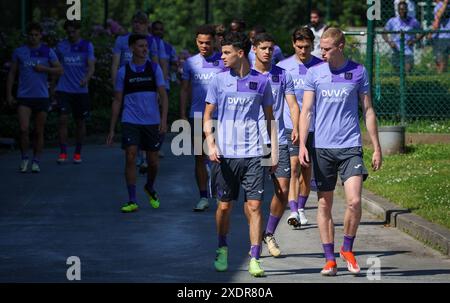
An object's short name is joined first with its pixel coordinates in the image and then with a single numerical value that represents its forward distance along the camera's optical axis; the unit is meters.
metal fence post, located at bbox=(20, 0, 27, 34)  26.56
